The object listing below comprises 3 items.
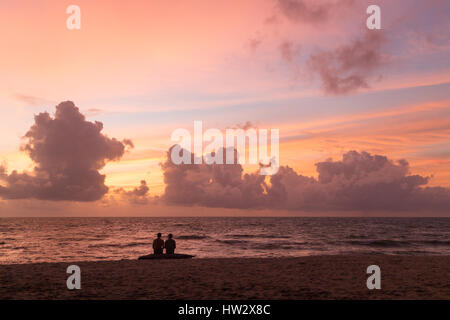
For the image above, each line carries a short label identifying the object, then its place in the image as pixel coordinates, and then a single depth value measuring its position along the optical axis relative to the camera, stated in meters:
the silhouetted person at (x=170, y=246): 24.00
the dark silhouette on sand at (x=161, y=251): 23.48
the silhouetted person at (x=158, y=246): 23.84
